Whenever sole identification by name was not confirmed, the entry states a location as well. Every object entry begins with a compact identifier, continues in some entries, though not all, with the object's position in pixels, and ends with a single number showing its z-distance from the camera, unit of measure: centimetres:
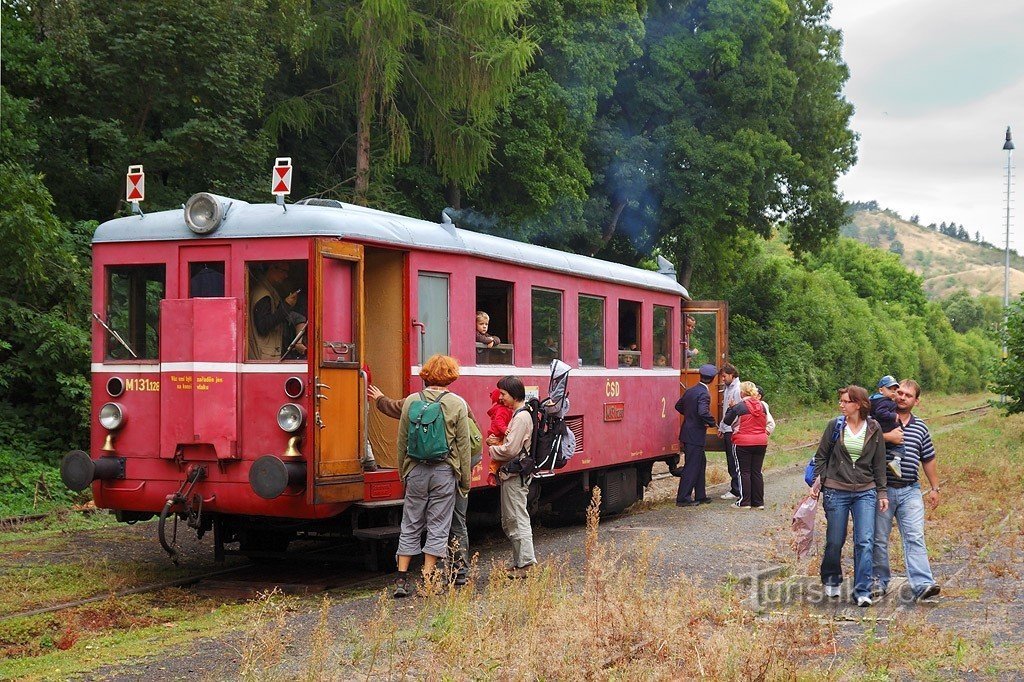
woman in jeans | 914
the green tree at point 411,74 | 2059
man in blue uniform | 1631
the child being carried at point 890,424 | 948
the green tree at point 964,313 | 10081
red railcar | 986
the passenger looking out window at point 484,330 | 1196
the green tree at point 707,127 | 3178
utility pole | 4758
